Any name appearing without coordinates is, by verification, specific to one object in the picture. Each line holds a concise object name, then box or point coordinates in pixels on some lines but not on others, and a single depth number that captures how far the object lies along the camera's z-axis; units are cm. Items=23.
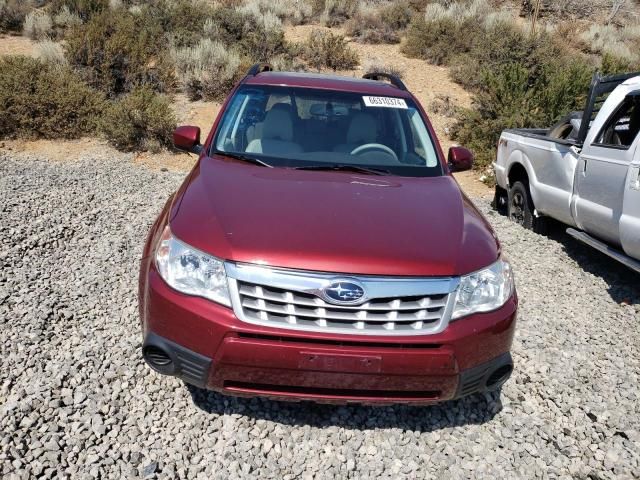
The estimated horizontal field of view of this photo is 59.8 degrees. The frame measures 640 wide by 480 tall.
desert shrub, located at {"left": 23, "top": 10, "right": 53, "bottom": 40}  1591
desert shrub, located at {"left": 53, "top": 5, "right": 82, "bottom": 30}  1623
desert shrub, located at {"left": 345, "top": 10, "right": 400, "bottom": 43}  1792
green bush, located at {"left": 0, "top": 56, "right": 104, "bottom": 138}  989
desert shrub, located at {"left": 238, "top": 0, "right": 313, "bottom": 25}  1948
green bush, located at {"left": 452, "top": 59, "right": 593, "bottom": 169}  1088
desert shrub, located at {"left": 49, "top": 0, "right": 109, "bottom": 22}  1681
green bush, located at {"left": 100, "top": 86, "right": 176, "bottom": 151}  995
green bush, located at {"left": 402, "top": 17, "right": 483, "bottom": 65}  1638
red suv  237
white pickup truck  471
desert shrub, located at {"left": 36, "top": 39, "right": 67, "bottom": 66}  1248
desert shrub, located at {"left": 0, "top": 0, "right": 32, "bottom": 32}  1656
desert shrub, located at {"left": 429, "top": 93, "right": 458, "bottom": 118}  1293
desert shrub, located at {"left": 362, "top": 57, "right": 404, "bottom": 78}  1519
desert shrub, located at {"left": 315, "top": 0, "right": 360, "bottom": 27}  1967
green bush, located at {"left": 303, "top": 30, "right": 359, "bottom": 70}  1536
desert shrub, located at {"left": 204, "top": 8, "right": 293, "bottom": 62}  1528
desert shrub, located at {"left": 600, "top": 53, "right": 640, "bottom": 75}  1228
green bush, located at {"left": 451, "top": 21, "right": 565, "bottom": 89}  1454
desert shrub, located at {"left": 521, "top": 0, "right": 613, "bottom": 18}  2375
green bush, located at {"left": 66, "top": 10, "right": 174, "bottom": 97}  1220
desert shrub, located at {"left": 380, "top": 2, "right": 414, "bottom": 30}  1909
